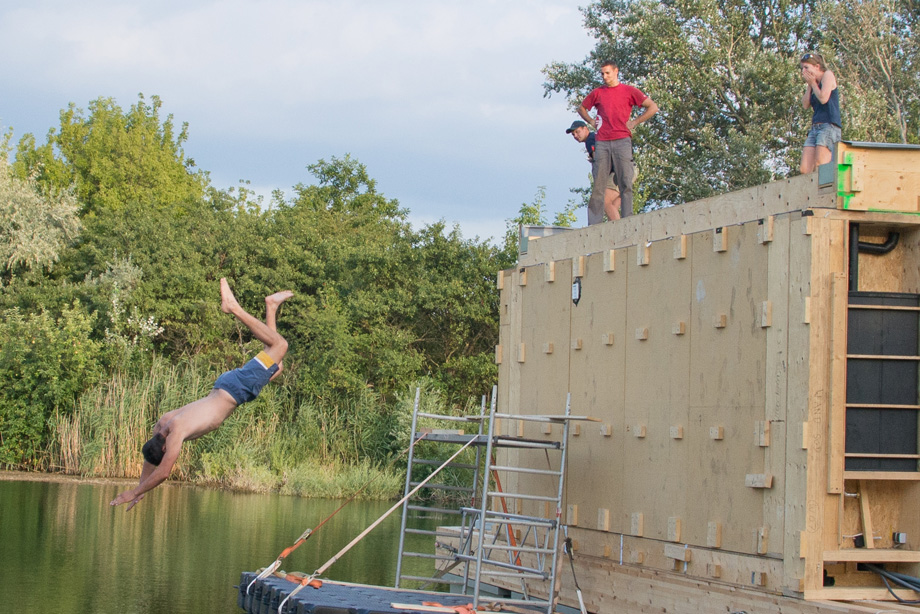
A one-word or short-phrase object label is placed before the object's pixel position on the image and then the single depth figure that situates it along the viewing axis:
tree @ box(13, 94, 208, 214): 43.91
